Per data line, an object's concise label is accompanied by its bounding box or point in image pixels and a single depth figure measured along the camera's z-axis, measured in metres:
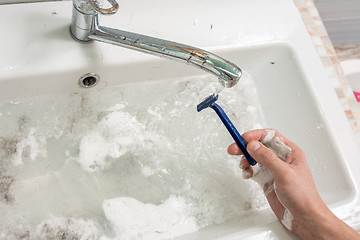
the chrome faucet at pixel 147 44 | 0.60
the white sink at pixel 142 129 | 0.70
